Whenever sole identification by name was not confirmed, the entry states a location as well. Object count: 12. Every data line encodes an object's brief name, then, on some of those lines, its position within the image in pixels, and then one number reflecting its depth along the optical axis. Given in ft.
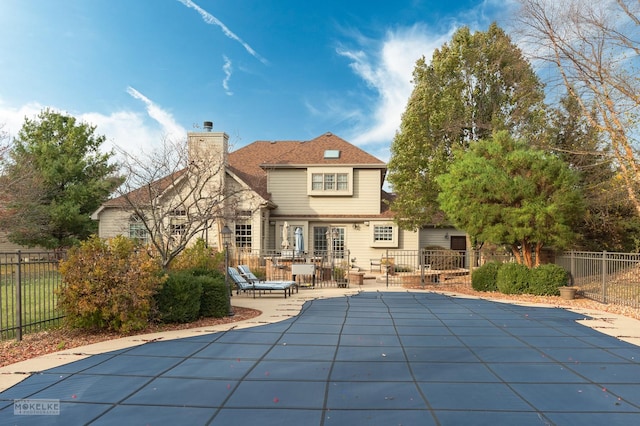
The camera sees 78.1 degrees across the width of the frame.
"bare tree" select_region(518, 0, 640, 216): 46.09
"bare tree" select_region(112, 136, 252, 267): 34.65
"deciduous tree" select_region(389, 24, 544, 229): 66.18
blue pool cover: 13.71
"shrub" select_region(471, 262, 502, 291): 50.55
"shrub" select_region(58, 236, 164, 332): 25.14
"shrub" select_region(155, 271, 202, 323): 28.81
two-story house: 75.82
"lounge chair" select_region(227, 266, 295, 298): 42.27
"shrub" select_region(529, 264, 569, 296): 45.65
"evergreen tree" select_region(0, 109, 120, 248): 69.21
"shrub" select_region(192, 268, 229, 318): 31.30
